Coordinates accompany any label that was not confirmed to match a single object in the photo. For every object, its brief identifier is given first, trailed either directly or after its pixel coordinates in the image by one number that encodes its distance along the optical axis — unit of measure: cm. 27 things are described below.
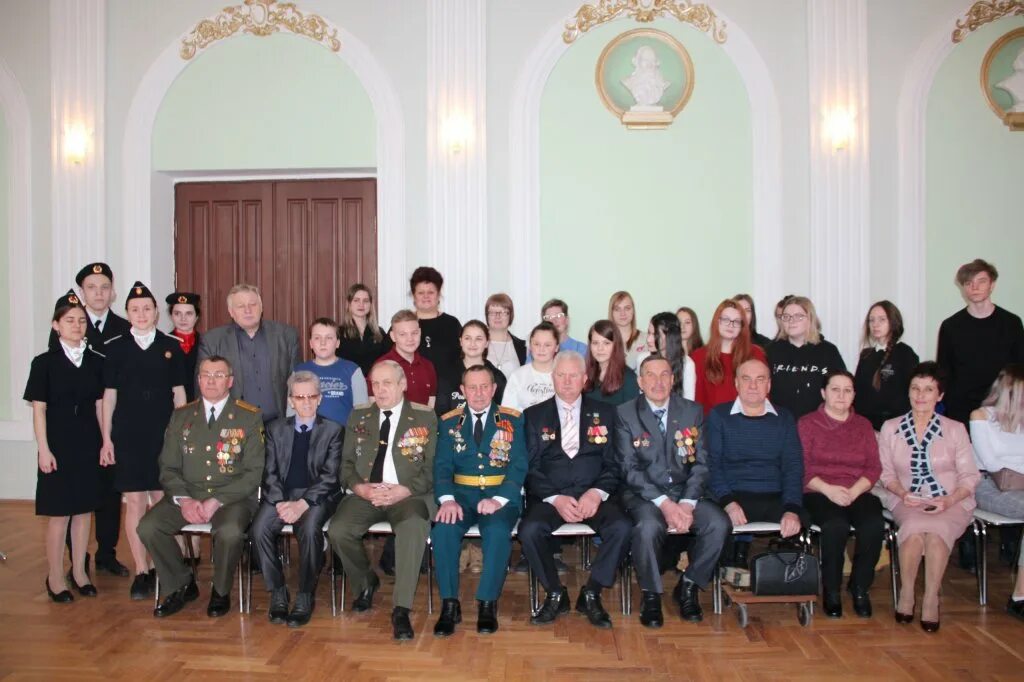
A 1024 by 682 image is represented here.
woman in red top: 456
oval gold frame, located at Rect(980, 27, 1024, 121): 595
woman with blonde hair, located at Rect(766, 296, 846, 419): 462
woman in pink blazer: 384
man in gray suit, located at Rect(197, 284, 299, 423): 453
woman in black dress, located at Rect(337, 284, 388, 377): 500
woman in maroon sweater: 389
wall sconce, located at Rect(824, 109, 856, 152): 590
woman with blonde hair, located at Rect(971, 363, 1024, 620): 407
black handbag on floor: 375
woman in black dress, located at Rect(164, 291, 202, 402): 464
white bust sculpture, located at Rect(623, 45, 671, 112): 603
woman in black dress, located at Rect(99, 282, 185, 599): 429
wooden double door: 645
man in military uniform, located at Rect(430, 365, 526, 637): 393
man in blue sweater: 403
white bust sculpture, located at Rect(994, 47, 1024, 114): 592
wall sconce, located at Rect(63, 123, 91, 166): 632
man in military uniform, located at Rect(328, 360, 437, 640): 389
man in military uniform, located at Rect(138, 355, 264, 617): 396
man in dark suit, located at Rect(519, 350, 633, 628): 388
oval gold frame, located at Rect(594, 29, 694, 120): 608
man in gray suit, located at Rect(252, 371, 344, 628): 394
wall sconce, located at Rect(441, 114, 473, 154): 606
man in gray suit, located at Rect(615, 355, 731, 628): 389
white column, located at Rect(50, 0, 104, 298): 632
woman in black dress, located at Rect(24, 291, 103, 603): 416
